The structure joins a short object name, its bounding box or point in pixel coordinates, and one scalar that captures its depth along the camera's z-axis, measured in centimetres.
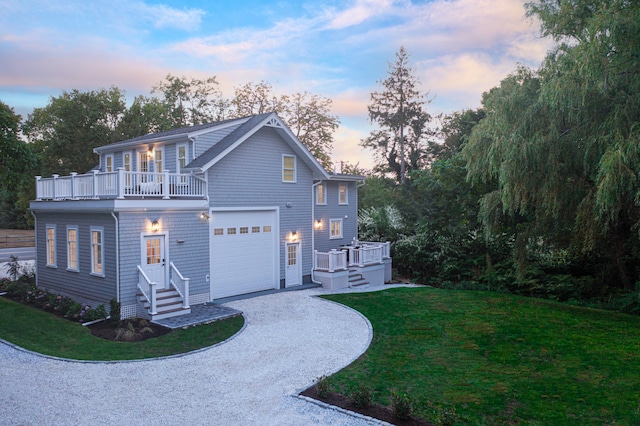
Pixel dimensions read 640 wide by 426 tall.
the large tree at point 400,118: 3900
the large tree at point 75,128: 3203
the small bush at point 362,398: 662
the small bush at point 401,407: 617
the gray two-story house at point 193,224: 1276
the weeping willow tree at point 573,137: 1021
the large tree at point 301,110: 3931
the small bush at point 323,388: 705
